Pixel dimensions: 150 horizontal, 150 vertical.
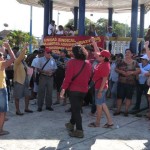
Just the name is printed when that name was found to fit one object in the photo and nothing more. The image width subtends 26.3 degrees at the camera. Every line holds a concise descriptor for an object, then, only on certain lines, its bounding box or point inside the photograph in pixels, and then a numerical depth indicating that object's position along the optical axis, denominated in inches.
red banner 464.8
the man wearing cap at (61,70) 371.6
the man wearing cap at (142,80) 307.9
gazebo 519.2
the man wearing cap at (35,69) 337.7
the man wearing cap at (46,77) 335.0
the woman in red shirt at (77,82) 237.6
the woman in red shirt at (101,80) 259.3
